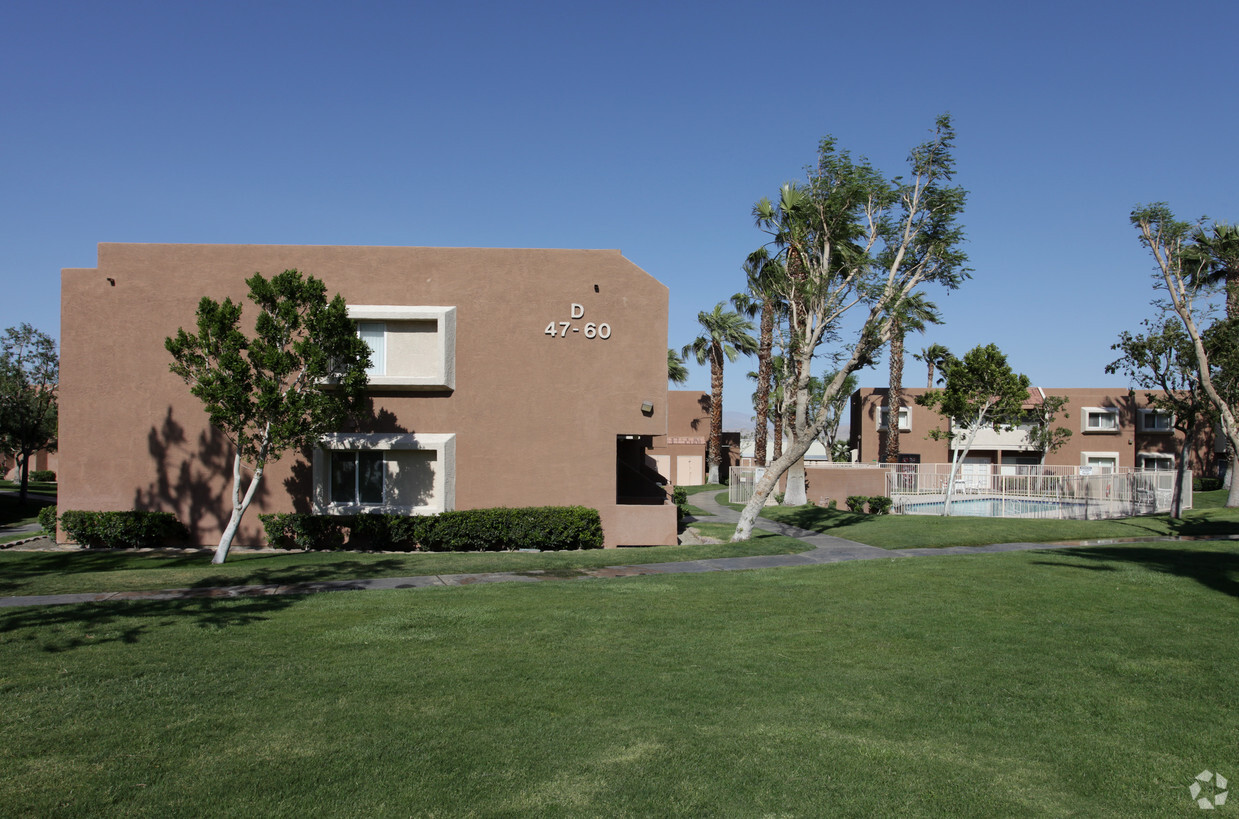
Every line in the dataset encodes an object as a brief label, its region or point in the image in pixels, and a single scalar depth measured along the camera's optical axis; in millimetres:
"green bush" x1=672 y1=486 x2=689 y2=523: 26516
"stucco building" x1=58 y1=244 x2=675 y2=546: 18703
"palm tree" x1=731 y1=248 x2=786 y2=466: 34969
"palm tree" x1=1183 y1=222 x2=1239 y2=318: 23859
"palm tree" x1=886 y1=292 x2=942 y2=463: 39312
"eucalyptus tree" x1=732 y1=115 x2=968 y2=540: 18750
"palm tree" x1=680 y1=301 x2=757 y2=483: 45656
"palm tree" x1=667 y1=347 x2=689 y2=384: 52809
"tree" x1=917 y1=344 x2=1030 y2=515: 31234
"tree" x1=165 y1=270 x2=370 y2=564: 15711
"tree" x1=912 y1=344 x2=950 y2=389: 48844
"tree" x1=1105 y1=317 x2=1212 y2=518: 26125
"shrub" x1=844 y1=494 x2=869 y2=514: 29797
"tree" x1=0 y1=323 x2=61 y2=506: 30094
